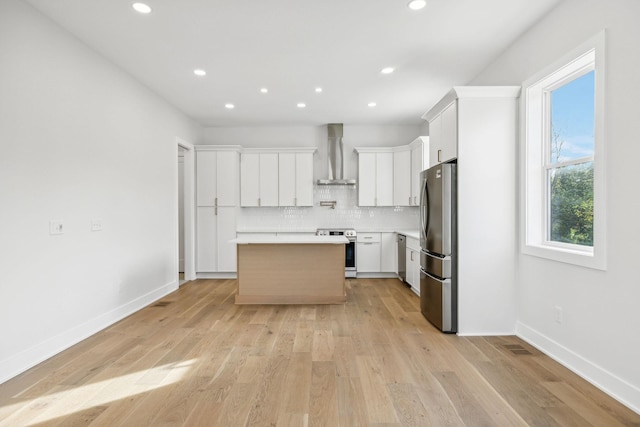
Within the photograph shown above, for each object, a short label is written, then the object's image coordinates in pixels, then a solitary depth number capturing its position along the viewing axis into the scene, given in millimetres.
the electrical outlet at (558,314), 2740
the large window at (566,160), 2361
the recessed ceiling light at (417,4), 2678
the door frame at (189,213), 5980
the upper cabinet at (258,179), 6328
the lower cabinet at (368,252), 6141
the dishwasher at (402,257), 5629
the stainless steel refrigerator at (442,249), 3398
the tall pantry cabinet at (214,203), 6133
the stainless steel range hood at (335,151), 6441
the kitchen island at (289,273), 4520
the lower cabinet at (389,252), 6148
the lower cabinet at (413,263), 5000
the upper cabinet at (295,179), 6328
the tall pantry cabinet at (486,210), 3320
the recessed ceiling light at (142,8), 2727
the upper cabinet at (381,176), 6211
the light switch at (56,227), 2943
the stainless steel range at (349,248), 6086
